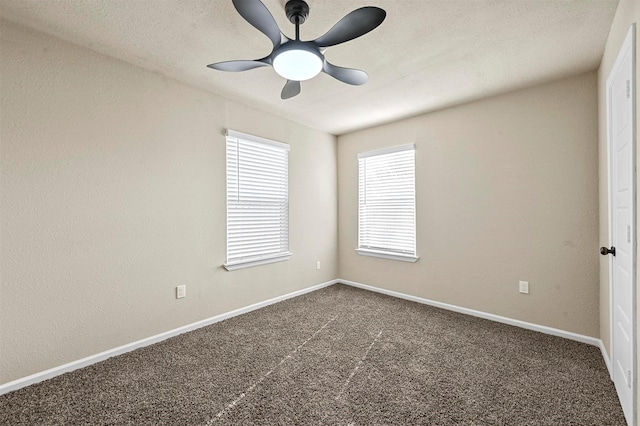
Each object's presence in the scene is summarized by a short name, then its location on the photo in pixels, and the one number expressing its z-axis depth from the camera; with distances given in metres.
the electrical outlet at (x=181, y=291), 2.88
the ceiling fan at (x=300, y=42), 1.54
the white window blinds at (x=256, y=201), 3.37
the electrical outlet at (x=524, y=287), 2.99
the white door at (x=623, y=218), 1.57
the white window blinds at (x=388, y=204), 3.95
